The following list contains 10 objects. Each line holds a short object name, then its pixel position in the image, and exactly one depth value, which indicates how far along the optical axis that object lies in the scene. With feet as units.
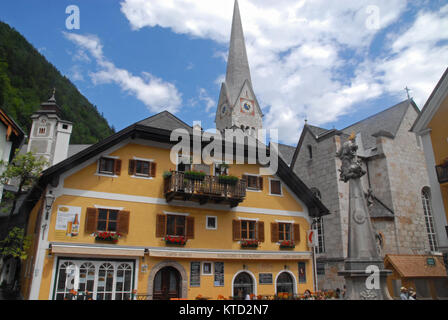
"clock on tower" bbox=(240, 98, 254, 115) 231.71
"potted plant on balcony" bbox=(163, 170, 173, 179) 59.08
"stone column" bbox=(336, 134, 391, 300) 40.11
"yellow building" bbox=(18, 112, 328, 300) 51.39
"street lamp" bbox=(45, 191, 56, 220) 50.24
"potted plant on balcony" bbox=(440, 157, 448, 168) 54.43
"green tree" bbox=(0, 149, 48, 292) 51.37
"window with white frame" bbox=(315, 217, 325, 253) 90.64
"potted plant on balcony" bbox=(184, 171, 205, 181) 58.11
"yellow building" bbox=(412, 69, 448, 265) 55.98
